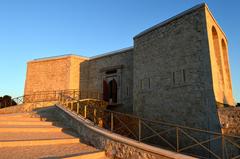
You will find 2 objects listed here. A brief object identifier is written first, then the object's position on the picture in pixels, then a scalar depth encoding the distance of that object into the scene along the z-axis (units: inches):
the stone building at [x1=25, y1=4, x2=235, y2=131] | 386.0
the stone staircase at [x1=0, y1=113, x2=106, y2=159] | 175.6
